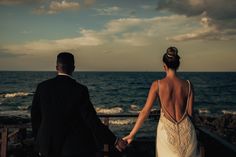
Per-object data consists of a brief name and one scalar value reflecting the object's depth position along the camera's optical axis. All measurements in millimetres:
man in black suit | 3412
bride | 3775
